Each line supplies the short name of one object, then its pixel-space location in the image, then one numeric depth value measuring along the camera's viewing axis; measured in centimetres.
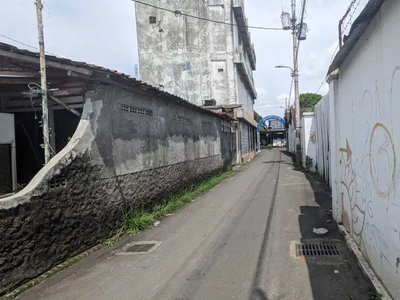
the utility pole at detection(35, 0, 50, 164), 533
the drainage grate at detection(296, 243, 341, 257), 492
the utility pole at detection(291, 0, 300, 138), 1987
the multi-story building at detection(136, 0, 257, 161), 2428
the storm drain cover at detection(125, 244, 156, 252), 561
